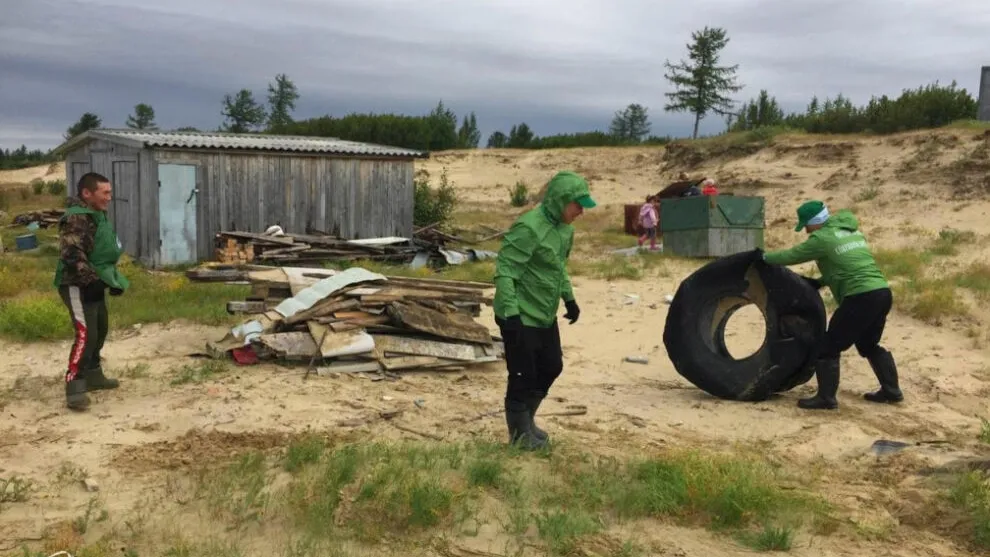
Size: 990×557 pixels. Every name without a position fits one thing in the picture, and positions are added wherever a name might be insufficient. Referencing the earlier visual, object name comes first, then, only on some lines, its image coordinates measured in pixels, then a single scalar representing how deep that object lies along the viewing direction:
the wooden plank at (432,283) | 9.73
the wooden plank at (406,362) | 8.41
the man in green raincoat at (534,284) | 5.58
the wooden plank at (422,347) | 8.59
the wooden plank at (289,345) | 8.35
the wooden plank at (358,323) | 8.57
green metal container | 17.53
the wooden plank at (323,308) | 8.69
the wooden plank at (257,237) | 16.50
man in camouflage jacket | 6.70
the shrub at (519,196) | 33.16
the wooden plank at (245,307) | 9.52
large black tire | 7.61
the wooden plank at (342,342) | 8.31
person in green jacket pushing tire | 7.38
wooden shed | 16.44
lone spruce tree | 45.25
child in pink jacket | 19.19
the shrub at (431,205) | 22.95
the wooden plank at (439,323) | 8.76
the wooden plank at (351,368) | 8.22
